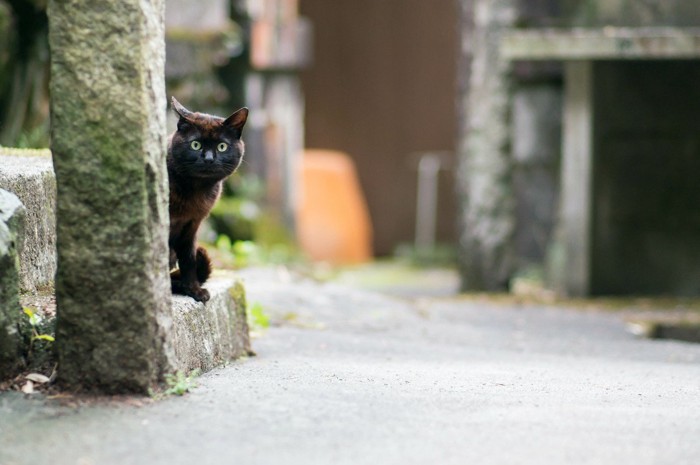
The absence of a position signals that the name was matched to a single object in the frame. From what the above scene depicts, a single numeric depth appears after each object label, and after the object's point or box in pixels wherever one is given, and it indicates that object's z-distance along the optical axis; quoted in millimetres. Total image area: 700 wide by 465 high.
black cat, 8617
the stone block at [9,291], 7062
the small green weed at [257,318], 11445
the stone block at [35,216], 8246
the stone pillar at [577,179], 17578
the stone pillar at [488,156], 17953
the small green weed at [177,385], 7111
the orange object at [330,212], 27078
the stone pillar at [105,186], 6797
